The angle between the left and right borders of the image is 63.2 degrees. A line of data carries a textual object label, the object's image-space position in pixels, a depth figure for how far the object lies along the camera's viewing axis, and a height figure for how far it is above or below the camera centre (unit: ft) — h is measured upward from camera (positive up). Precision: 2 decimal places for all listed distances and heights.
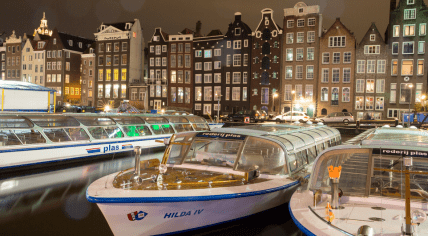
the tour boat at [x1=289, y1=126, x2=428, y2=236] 16.87 -5.05
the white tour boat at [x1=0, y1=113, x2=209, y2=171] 43.73 -4.78
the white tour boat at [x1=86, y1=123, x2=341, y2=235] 21.49 -5.27
